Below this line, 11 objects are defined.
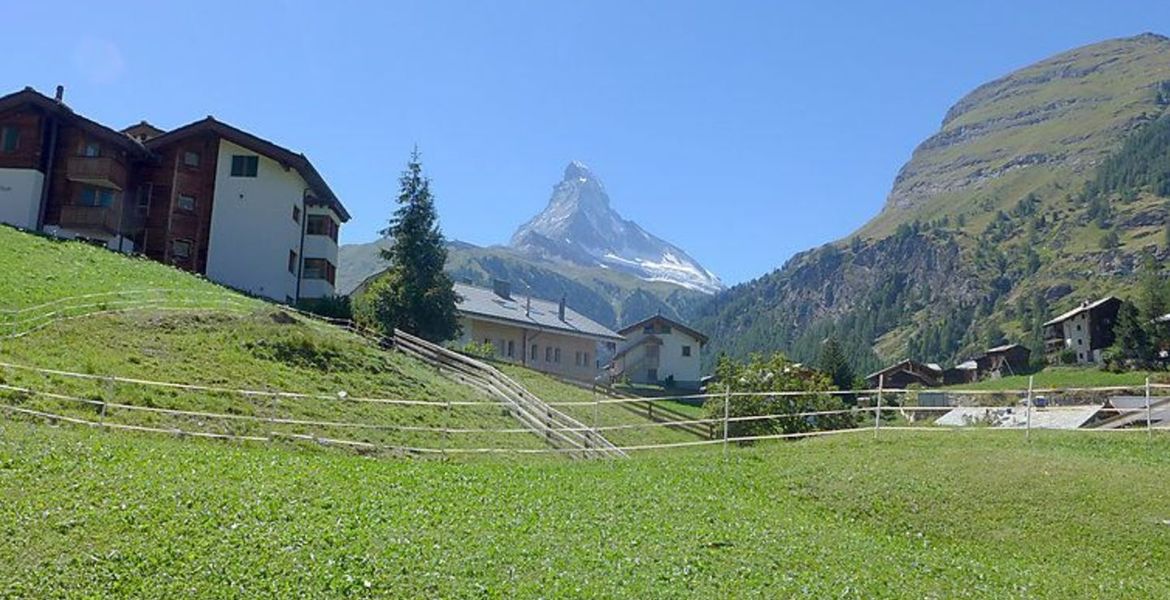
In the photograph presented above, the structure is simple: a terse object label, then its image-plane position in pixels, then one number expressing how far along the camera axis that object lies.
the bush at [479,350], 50.24
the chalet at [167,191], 46.59
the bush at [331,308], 46.53
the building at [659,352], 79.69
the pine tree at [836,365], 70.94
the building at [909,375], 111.75
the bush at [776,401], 32.00
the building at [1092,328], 107.62
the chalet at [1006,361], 116.75
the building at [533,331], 60.22
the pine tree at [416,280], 48.06
